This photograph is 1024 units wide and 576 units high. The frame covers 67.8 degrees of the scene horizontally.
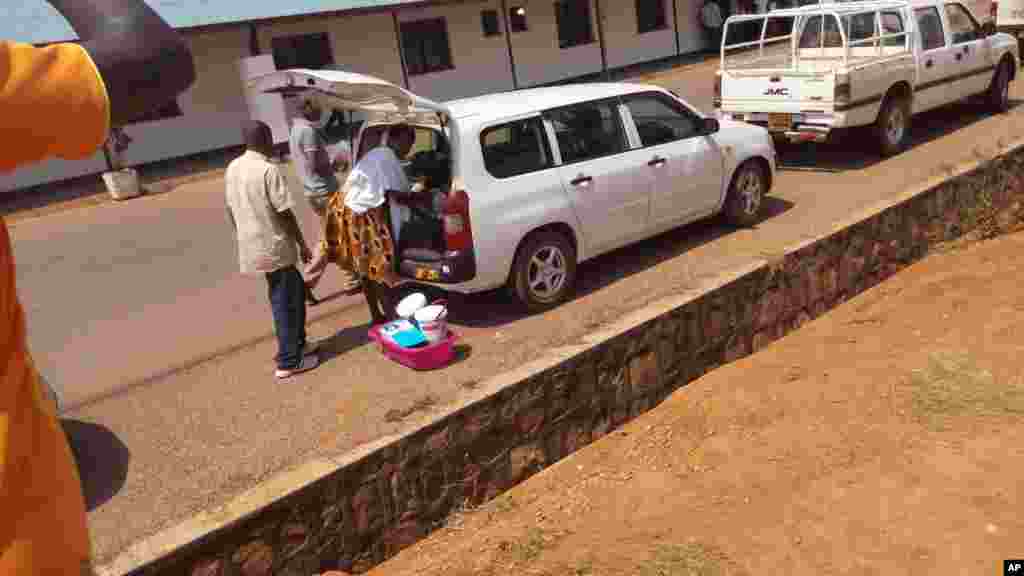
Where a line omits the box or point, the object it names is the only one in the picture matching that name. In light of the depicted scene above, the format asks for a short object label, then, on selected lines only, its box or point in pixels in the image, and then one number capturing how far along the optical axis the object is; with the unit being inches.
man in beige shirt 208.5
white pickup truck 386.0
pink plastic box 216.2
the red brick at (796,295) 270.2
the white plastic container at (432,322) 217.2
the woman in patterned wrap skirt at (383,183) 236.7
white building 706.8
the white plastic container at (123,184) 608.7
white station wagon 235.5
